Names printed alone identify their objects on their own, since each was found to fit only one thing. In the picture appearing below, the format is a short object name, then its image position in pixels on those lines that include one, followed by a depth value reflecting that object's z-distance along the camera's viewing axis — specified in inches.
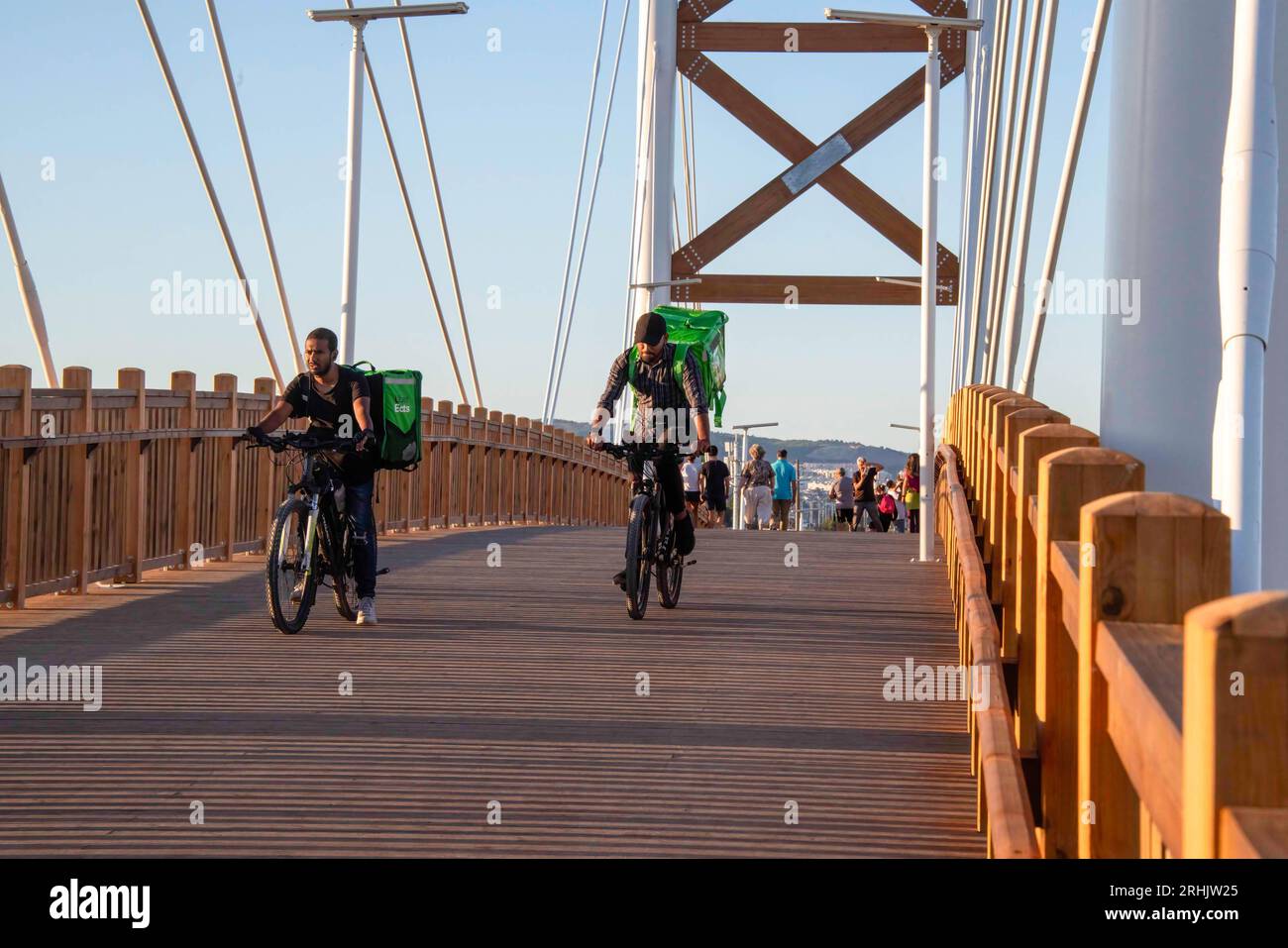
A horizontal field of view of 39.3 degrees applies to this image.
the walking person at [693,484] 1002.7
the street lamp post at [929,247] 648.4
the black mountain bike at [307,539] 363.3
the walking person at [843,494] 1263.5
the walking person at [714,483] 1087.4
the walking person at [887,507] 1268.5
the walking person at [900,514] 1333.0
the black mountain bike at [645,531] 391.5
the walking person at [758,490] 1164.5
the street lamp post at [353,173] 674.8
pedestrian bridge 87.7
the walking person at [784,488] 1196.5
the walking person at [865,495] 1172.5
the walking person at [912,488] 1111.0
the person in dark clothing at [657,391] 390.0
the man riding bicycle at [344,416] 376.5
